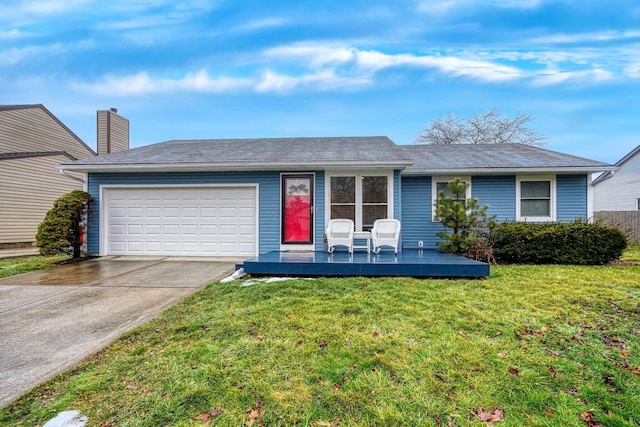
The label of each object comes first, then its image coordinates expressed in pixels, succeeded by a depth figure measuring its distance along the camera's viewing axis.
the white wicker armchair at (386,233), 7.37
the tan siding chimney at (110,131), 15.57
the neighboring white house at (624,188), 15.58
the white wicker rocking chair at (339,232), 7.35
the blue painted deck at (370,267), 5.68
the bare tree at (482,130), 21.88
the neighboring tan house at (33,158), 11.82
